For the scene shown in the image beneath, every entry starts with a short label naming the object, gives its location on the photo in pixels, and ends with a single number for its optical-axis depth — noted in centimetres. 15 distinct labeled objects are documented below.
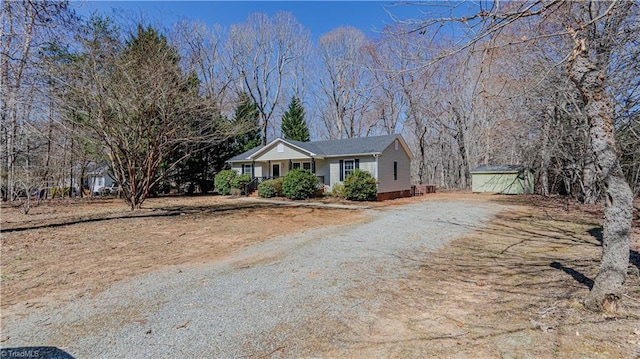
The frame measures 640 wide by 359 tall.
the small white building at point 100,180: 2134
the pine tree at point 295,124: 3219
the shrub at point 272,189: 1967
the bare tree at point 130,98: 1019
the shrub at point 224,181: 2280
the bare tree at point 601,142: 297
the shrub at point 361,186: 1662
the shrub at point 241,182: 2177
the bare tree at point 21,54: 781
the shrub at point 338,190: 1800
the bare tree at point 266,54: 2890
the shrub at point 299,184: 1786
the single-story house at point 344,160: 1820
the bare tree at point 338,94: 2855
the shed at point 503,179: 2197
